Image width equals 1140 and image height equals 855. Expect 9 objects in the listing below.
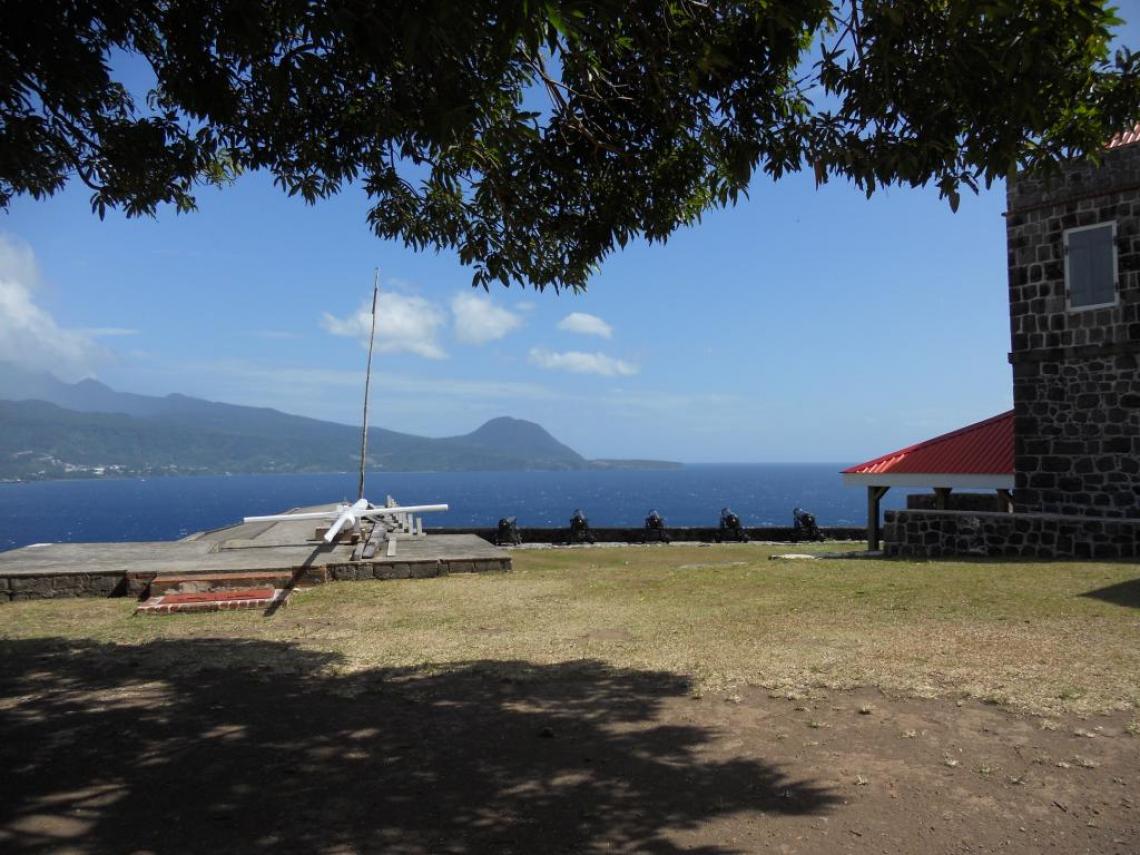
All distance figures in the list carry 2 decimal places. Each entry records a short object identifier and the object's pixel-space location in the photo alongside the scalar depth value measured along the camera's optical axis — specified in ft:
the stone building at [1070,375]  50.85
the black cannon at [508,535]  80.69
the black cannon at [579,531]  83.46
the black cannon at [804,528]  83.87
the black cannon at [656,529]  84.43
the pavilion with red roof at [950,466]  59.00
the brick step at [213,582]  40.37
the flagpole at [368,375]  65.59
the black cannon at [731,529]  84.99
